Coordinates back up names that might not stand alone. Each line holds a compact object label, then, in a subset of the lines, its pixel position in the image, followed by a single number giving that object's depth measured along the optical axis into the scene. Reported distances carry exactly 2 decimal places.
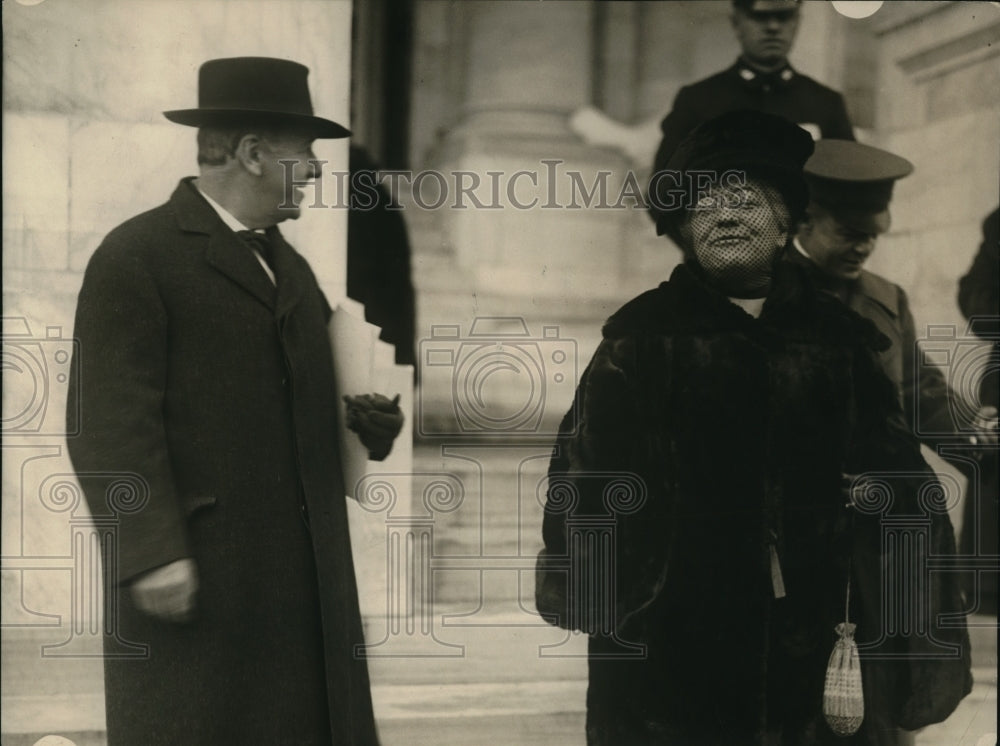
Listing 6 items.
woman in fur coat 4.43
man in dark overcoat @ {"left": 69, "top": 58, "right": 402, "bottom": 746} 4.00
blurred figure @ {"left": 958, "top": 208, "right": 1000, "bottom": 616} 4.81
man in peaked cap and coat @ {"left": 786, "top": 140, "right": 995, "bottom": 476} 4.73
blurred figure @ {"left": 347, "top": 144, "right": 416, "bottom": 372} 4.39
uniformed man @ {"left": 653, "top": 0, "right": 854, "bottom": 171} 4.61
